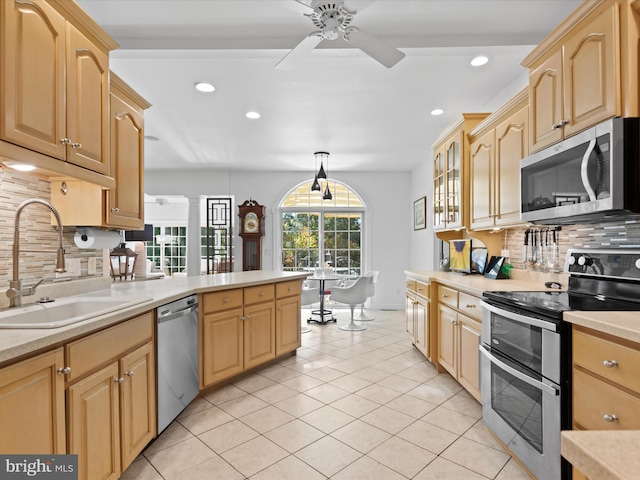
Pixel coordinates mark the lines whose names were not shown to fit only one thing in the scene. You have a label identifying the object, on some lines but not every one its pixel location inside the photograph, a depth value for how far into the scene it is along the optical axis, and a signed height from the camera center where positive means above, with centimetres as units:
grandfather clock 625 +24
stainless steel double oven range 148 -52
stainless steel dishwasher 204 -72
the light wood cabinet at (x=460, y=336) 236 -70
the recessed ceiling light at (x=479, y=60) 258 +136
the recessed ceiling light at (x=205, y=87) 306 +137
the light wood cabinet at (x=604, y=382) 116 -50
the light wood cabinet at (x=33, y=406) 101 -51
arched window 662 +22
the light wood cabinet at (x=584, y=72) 150 +84
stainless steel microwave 149 +32
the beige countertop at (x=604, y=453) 42 -27
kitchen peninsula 108 -54
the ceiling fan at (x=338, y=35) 187 +117
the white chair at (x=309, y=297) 469 -73
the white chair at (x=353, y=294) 487 -72
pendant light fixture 490 +99
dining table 502 -76
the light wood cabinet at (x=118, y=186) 208 +35
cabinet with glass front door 321 +69
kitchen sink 142 -32
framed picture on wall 557 +48
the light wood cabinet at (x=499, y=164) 242 +61
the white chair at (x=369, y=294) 506 -74
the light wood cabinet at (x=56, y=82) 136 +72
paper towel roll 217 +3
